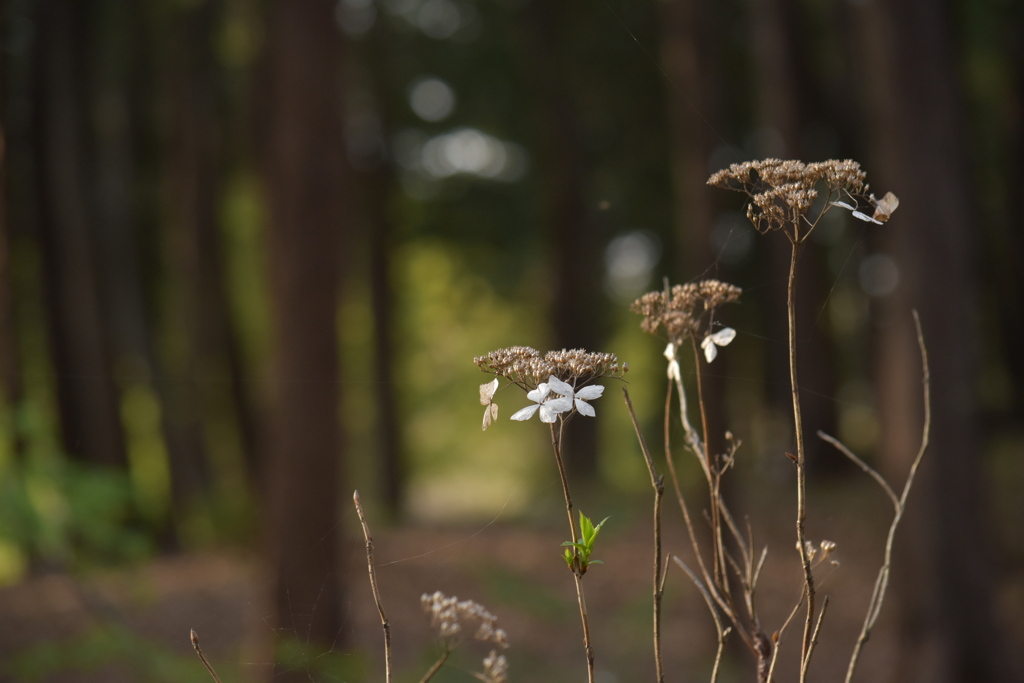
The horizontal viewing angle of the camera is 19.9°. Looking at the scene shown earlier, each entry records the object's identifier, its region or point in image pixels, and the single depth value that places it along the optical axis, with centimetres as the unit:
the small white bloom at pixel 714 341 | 212
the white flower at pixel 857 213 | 204
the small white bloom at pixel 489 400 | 204
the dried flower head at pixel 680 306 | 219
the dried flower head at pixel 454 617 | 205
